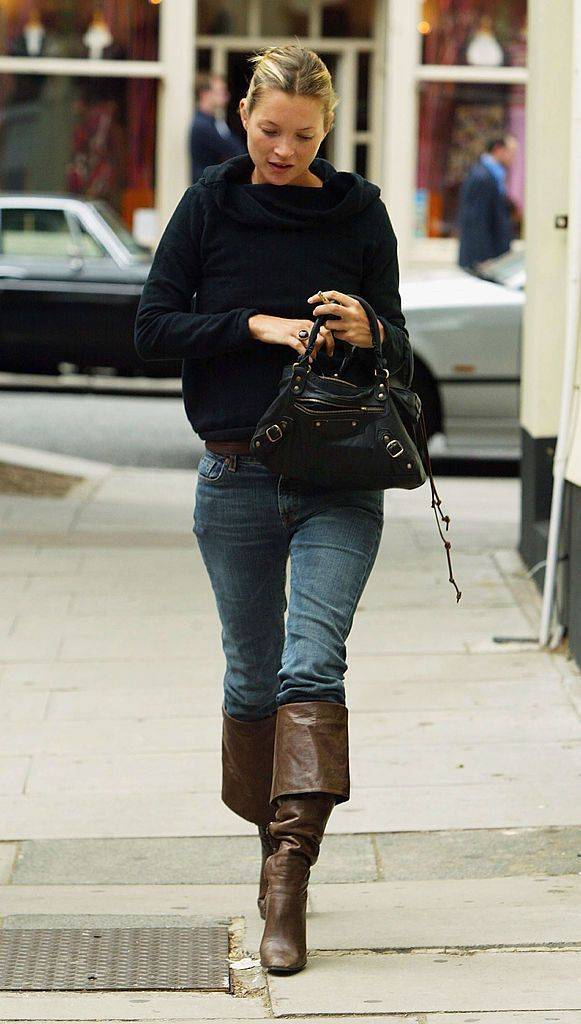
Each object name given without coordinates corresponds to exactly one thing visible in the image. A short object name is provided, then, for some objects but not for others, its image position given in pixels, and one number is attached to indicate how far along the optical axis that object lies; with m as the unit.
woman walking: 7.31
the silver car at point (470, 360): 21.28
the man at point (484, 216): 32.50
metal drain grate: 7.41
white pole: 12.79
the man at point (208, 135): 35.19
